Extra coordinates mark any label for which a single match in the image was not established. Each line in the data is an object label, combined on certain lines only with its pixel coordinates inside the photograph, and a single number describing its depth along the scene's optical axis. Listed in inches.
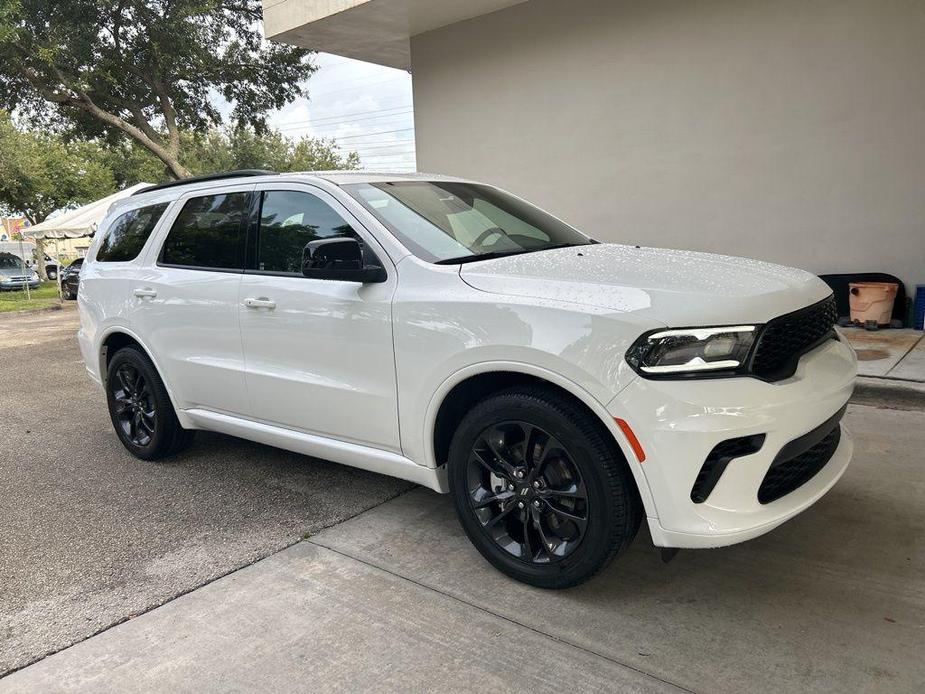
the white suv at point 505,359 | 100.4
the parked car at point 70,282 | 916.9
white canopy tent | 877.8
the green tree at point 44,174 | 1204.5
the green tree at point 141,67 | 720.3
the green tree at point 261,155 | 1683.1
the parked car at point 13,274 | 1173.7
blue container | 307.1
